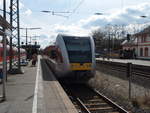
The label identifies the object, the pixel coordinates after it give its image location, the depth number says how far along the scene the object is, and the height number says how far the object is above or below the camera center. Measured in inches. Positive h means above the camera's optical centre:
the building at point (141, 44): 1370.7 +120.8
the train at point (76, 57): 338.3 -2.6
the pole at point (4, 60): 192.2 -5.4
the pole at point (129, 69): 268.4 -23.8
